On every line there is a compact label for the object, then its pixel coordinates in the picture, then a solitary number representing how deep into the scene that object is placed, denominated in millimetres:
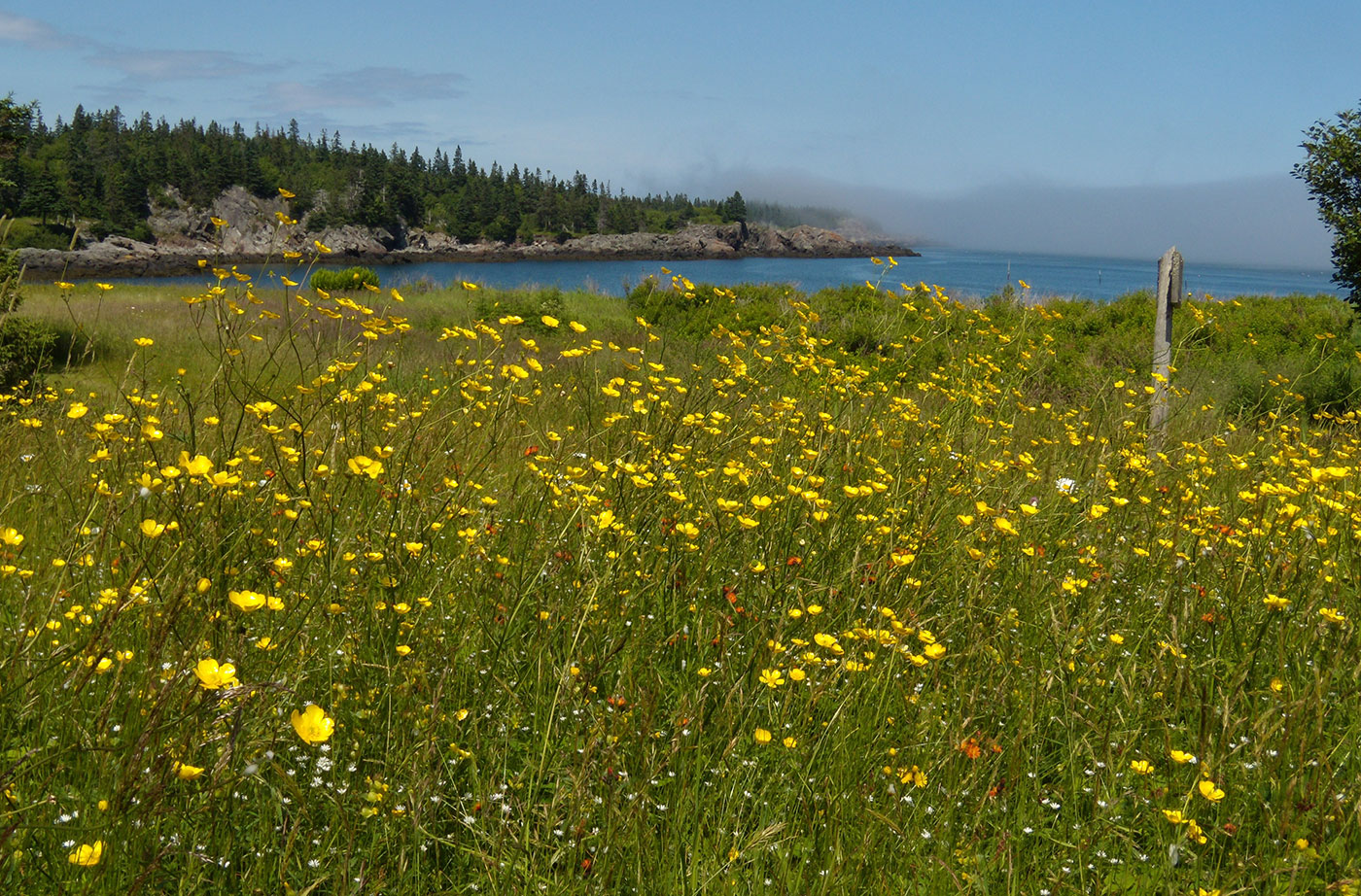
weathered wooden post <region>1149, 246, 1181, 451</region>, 6758
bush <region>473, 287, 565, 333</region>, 15483
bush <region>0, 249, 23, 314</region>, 8461
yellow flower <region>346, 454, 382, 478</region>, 2186
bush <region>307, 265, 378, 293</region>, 21275
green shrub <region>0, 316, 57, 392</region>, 9383
